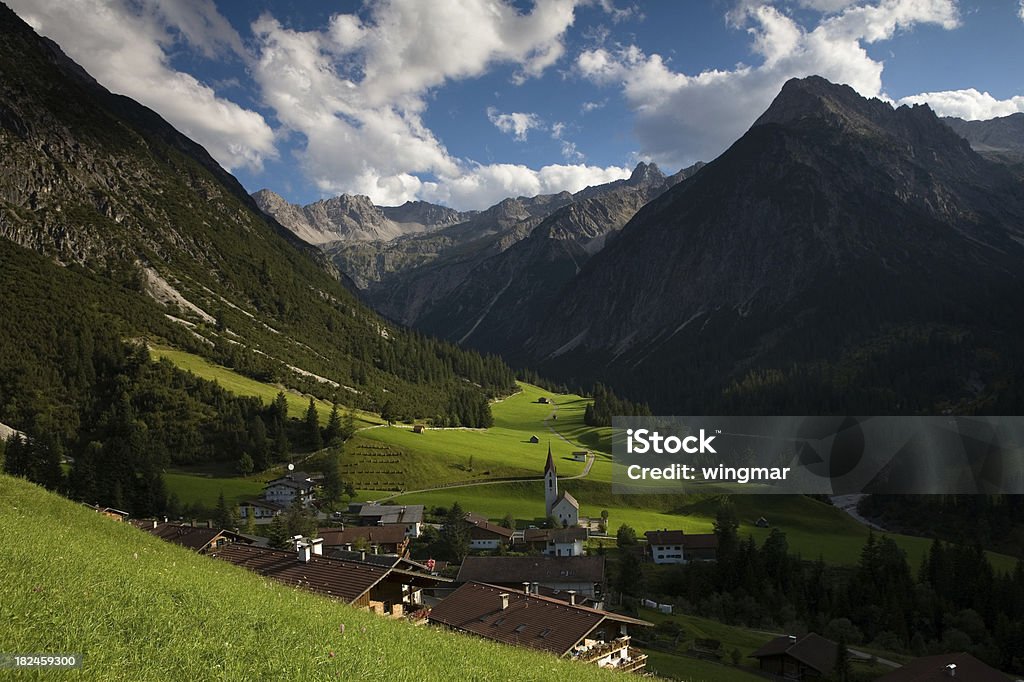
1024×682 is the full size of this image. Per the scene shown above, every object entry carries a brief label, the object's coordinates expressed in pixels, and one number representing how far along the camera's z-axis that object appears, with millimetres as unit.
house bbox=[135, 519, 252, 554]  50059
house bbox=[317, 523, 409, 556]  80362
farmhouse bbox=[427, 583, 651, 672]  35156
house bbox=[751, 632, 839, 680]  53844
